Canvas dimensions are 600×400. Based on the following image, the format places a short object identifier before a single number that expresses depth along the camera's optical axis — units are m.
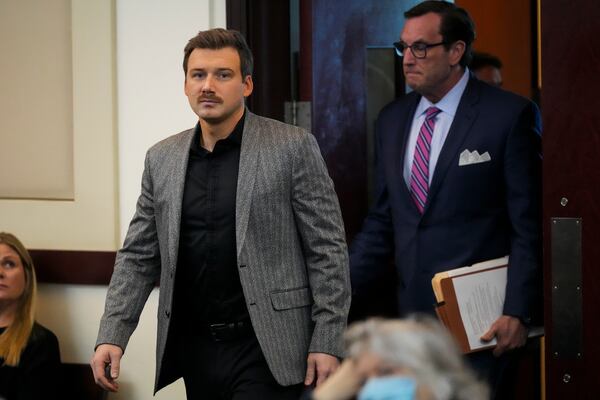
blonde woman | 7.58
